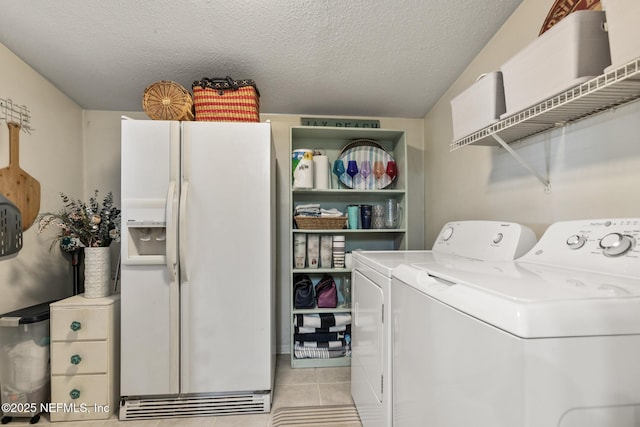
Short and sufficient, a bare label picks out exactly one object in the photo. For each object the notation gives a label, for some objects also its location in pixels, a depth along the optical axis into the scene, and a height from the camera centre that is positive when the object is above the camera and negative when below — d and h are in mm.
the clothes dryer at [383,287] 1205 -339
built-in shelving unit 2293 +197
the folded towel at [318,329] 2283 -896
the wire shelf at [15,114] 1674 +666
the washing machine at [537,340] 521 -252
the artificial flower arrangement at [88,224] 1774 -20
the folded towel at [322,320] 2281 -813
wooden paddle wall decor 1696 +231
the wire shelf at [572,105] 749 +381
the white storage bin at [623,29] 668 +460
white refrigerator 1682 -299
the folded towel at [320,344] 2305 -1015
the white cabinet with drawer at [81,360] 1640 -815
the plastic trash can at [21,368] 1612 -842
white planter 1759 -324
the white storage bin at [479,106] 1203 +520
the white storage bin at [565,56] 818 +496
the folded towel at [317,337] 2312 -960
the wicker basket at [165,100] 1769 +753
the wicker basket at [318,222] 2281 -22
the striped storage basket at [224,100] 1838 +785
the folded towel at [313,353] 2289 -1079
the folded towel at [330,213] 2309 +53
